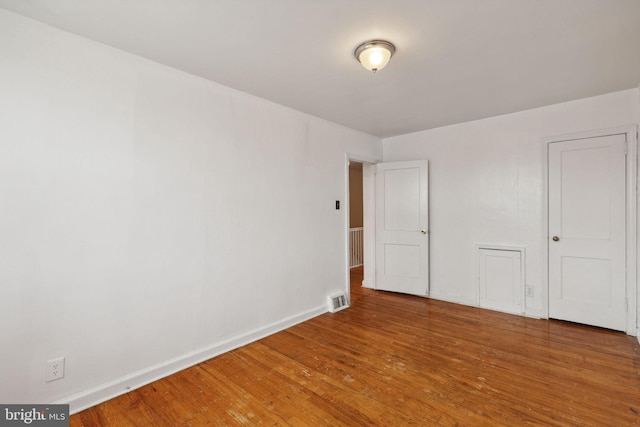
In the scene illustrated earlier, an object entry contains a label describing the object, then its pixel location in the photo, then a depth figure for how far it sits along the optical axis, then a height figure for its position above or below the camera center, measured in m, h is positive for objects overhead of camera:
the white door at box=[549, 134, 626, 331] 3.13 -0.21
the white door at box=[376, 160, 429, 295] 4.36 -0.22
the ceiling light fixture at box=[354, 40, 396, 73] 2.09 +1.13
